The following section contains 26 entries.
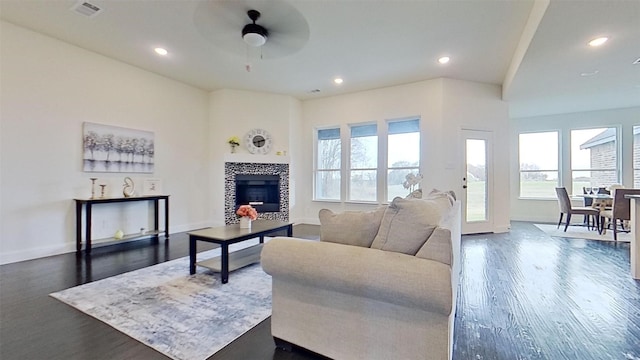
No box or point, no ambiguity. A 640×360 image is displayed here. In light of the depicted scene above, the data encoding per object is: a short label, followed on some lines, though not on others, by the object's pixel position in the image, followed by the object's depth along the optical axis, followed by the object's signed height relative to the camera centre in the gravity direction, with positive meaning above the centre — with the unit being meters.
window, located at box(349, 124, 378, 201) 6.48 +0.39
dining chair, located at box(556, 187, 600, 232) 5.56 -0.55
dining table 5.52 -0.42
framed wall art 4.47 +0.50
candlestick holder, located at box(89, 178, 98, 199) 4.35 -0.11
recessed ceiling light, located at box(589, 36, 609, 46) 3.46 +1.69
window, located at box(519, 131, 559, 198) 7.34 +0.43
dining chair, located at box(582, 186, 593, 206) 6.42 -0.40
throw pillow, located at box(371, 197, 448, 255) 1.57 -0.25
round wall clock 6.41 +0.86
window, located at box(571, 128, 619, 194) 6.82 +0.55
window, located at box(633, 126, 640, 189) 6.59 +0.56
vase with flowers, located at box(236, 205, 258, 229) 3.51 -0.45
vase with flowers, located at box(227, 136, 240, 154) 6.22 +0.81
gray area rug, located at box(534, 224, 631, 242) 5.17 -1.00
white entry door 5.79 -0.03
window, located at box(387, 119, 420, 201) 6.04 +0.57
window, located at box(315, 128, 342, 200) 6.89 +0.37
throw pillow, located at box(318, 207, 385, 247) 1.78 -0.29
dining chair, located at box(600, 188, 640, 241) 4.69 -0.42
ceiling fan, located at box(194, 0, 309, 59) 3.20 +1.87
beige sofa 1.37 -0.53
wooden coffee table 2.93 -0.63
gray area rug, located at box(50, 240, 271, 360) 1.93 -1.04
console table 4.13 -0.52
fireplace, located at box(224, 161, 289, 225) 6.29 -0.18
